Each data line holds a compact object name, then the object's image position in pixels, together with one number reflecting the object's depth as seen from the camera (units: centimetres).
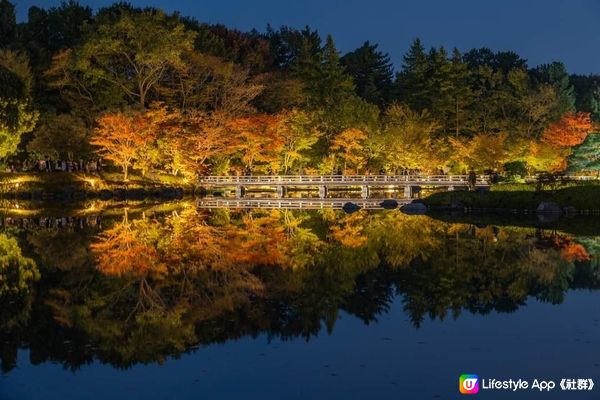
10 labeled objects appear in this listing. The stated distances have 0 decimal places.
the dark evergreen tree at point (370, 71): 8388
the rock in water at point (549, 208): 3616
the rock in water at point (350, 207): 4284
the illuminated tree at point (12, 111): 4900
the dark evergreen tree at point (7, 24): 6881
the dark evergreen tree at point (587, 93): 7656
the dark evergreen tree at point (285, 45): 8756
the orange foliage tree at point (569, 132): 5697
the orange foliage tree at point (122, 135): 5381
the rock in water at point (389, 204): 4610
